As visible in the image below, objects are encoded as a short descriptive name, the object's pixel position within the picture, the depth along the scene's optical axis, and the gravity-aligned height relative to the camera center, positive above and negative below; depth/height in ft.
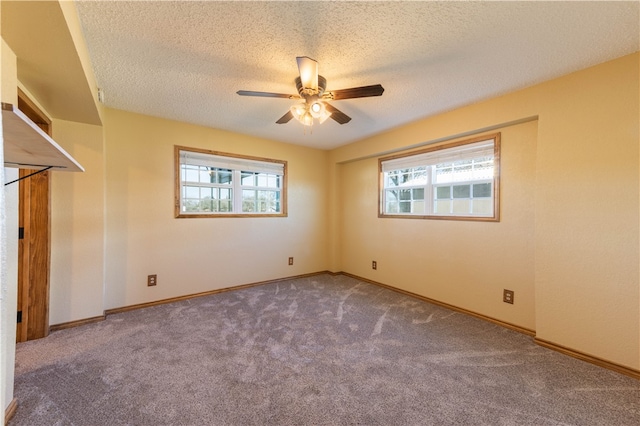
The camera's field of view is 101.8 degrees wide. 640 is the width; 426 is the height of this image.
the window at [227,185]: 11.27 +1.24
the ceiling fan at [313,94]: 5.92 +3.00
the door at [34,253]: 7.61 -1.29
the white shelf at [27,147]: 2.67 +0.85
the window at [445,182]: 9.30 +1.22
